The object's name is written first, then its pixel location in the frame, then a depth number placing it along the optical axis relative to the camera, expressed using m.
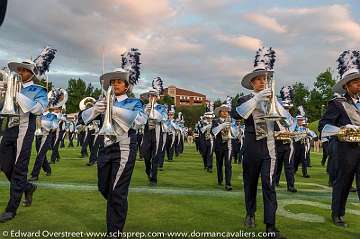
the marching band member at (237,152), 20.33
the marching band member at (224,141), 10.63
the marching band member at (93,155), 15.71
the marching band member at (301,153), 14.02
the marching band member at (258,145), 6.02
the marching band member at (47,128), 10.86
